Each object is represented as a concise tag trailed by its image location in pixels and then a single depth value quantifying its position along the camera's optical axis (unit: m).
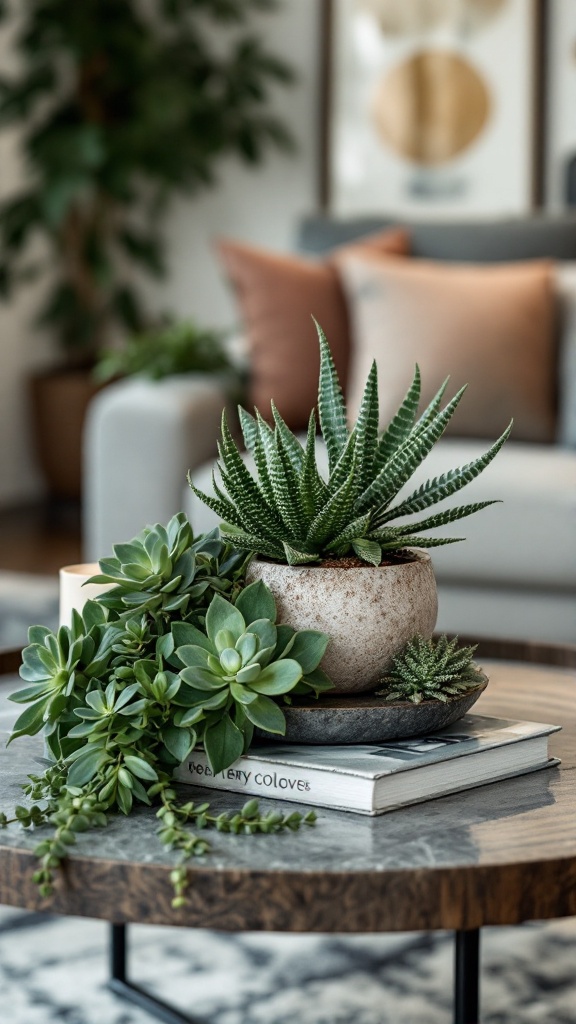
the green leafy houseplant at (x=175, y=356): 2.89
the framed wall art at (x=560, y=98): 3.97
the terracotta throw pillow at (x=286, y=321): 2.72
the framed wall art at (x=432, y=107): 4.04
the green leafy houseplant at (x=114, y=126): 4.05
